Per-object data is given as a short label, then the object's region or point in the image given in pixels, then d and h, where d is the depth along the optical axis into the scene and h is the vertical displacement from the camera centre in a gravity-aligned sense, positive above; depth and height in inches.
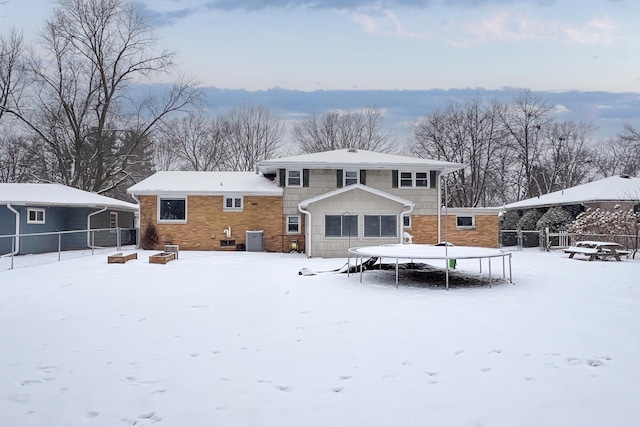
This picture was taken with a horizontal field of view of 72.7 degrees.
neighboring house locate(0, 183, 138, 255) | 714.8 +21.9
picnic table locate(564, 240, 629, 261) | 610.6 -42.7
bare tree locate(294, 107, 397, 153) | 1433.3 +305.7
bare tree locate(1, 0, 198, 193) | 1058.7 +344.6
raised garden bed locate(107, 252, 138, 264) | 572.4 -43.5
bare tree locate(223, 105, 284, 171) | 1428.4 +290.3
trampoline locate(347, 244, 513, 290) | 403.9 -30.0
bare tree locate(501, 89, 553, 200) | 1389.0 +308.3
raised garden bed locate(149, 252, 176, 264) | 572.7 -44.1
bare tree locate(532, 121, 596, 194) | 1455.5 +218.9
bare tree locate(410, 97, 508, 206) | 1382.9 +259.1
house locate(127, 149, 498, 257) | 711.7 +27.7
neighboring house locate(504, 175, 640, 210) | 840.9 +52.7
